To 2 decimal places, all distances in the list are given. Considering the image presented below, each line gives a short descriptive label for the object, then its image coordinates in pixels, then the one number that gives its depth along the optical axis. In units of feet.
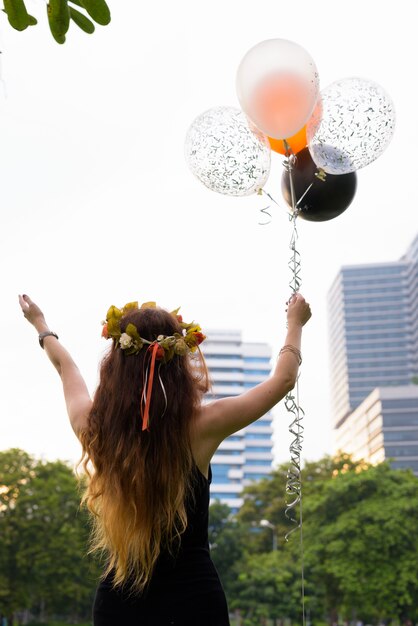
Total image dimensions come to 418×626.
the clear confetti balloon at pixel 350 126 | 10.30
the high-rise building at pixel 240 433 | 320.29
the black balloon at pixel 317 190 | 10.41
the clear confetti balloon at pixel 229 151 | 10.49
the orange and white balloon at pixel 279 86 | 9.91
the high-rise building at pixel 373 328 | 413.39
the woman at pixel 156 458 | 6.41
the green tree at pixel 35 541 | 82.64
